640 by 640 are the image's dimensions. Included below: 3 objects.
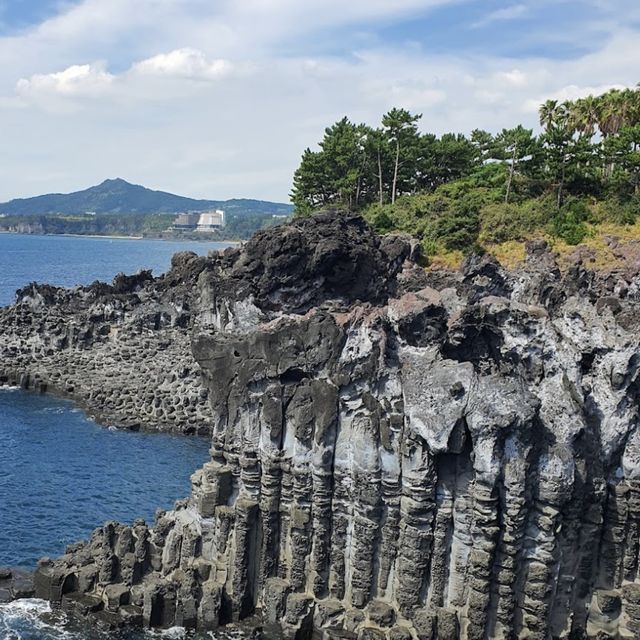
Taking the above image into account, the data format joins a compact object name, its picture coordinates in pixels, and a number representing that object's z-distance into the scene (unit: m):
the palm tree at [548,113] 79.75
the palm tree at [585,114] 78.75
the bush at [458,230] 70.19
